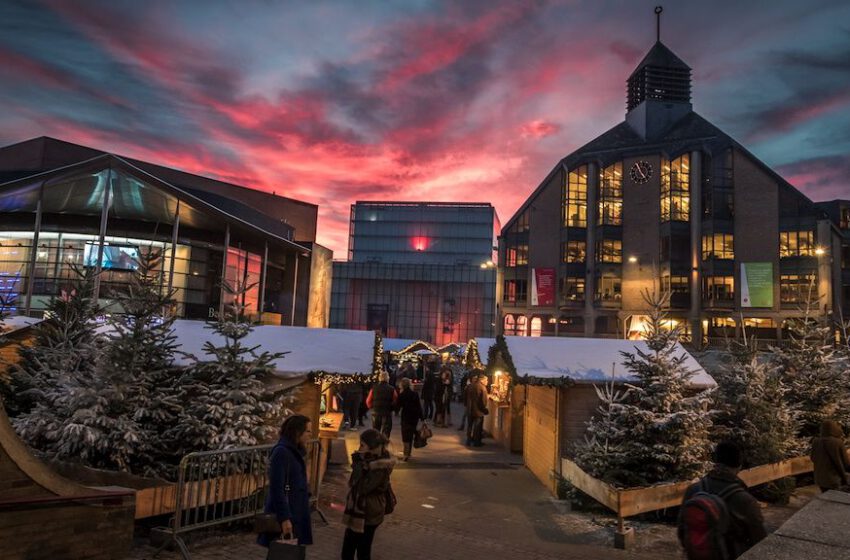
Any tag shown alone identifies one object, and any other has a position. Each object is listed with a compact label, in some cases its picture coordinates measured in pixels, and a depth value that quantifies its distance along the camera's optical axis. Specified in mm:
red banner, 56156
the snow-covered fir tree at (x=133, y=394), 7953
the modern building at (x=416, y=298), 90688
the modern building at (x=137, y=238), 26688
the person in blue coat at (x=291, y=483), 5004
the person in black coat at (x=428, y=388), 20297
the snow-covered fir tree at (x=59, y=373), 8102
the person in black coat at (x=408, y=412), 13672
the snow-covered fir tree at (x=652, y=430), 9562
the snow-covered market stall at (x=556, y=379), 11156
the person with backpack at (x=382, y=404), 13930
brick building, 48719
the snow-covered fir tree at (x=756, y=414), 11359
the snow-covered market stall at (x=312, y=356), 10508
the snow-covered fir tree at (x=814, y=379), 13594
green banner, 48219
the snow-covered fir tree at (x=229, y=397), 8523
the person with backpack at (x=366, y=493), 5691
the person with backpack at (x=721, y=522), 3932
